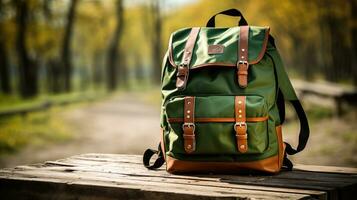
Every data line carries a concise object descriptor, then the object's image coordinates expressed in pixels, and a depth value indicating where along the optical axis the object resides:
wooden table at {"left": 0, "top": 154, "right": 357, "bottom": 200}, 2.52
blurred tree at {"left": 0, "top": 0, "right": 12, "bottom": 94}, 25.06
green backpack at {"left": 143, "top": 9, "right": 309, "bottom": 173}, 2.88
